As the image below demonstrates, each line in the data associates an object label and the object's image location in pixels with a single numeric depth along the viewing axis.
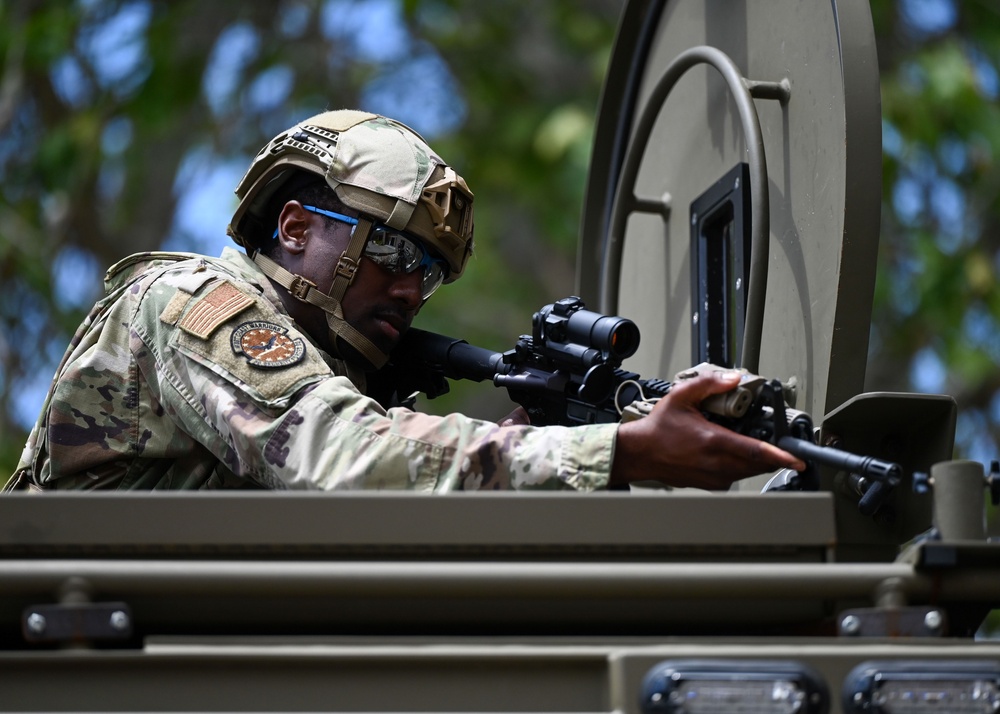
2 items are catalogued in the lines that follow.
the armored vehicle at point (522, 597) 3.73
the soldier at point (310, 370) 5.31
